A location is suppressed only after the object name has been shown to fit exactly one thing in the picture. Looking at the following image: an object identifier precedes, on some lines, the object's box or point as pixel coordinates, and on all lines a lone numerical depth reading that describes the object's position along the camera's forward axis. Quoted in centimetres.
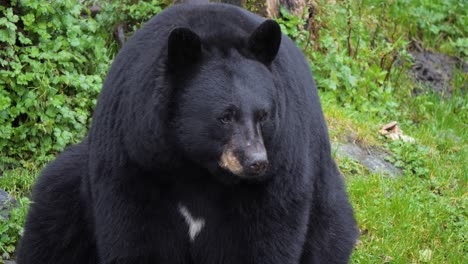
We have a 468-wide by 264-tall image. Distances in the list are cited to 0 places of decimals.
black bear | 899
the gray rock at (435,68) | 2120
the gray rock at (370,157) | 1547
